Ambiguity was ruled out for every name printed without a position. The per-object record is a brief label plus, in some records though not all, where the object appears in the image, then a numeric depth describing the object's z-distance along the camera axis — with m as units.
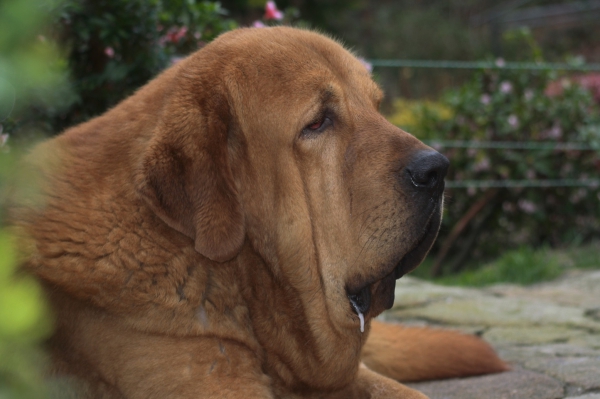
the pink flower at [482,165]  7.21
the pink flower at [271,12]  4.68
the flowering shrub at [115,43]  3.85
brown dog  2.18
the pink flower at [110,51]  4.08
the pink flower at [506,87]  7.52
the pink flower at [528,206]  7.11
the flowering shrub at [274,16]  4.69
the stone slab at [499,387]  2.90
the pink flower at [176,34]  4.36
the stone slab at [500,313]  4.40
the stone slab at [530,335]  4.02
